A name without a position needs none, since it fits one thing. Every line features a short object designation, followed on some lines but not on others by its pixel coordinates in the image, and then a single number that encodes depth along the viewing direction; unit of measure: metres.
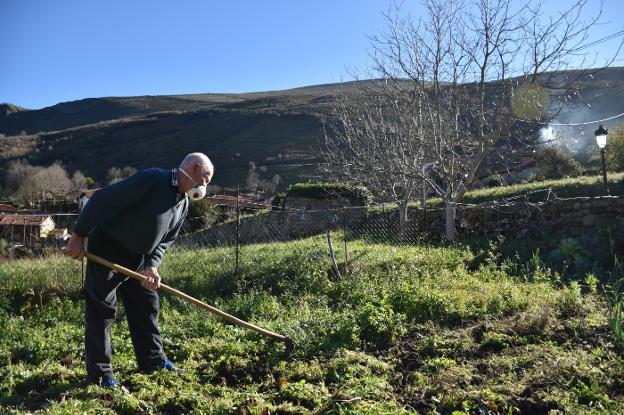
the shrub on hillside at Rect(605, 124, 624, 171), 16.87
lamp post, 12.31
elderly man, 3.76
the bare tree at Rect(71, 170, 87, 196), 41.89
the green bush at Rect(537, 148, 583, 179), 18.19
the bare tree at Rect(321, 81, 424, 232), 11.88
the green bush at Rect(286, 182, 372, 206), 19.97
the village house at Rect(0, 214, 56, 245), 20.53
